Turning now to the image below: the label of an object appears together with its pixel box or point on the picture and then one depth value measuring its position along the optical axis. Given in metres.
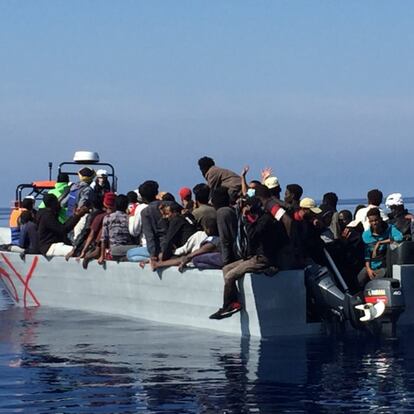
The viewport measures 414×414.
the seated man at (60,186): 20.02
